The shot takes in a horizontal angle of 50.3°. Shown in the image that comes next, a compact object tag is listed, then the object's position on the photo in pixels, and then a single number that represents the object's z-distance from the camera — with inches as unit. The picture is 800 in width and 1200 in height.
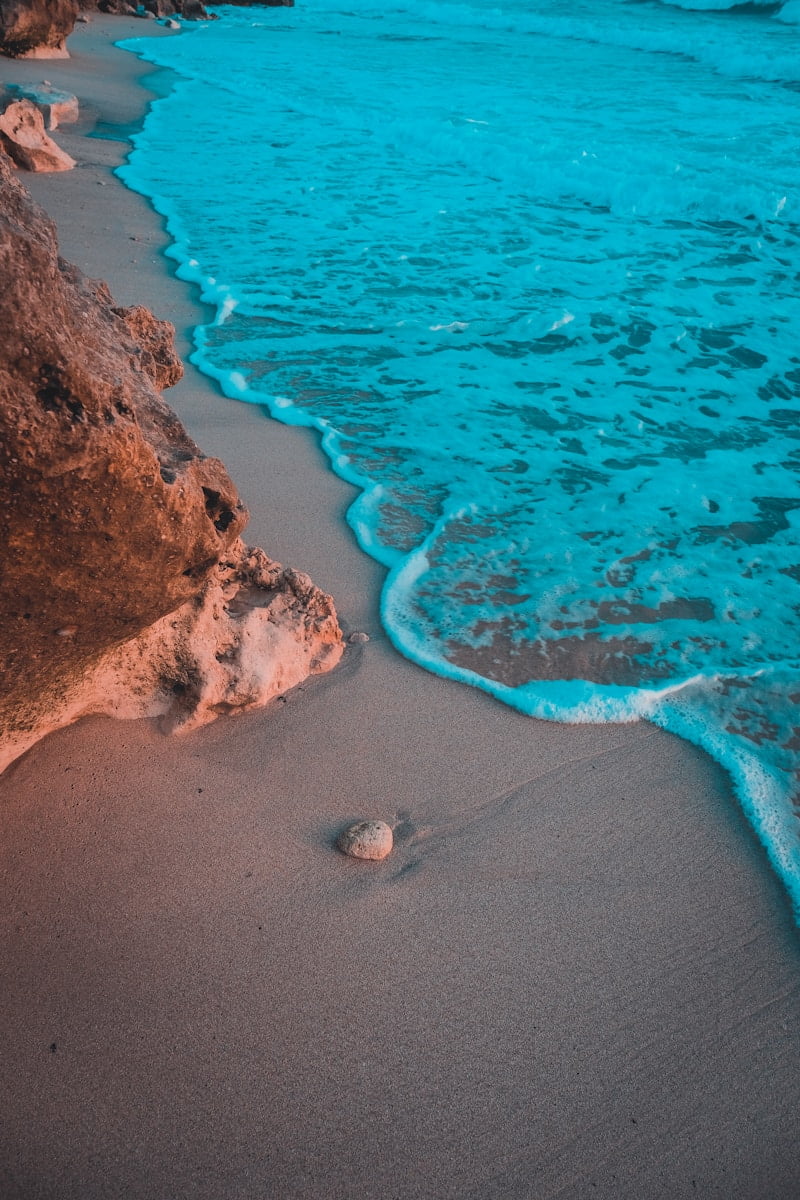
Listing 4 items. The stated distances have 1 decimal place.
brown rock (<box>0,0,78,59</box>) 507.2
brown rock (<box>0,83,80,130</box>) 386.6
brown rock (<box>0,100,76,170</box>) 323.3
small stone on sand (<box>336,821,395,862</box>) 96.5
